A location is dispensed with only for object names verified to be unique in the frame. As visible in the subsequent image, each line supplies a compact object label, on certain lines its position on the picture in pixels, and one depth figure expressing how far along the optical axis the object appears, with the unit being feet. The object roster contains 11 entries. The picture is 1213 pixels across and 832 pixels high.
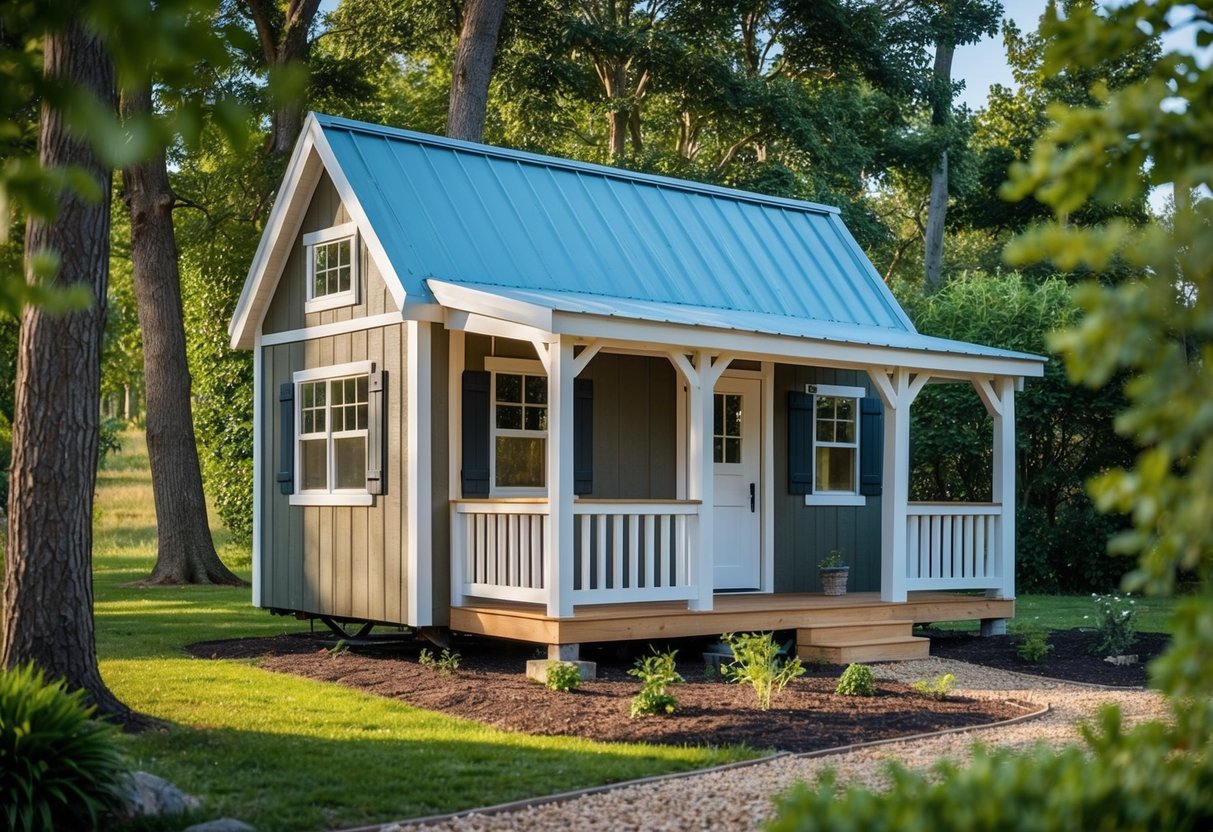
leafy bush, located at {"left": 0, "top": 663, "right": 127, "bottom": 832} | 18.63
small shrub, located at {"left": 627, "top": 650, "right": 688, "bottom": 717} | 28.73
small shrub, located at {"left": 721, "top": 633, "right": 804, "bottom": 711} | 30.42
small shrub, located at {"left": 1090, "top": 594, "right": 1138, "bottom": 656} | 39.68
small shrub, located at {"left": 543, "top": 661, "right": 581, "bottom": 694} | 32.19
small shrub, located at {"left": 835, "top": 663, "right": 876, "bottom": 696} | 32.37
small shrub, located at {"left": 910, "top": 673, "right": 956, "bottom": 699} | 32.07
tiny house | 35.96
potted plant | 43.19
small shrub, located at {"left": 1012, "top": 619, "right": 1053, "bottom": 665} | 38.81
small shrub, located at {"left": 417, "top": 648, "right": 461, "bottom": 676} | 35.54
